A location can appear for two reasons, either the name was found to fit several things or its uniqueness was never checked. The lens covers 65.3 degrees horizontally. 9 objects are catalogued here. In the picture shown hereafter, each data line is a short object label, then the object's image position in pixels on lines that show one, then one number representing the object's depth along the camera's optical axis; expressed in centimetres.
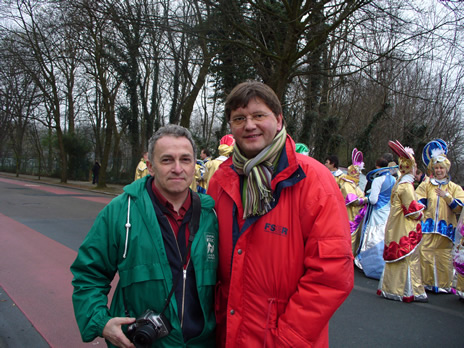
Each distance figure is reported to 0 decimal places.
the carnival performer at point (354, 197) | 774
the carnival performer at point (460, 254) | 496
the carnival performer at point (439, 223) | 600
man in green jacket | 175
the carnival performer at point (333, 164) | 846
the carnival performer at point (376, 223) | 686
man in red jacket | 161
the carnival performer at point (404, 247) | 529
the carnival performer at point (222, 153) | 806
